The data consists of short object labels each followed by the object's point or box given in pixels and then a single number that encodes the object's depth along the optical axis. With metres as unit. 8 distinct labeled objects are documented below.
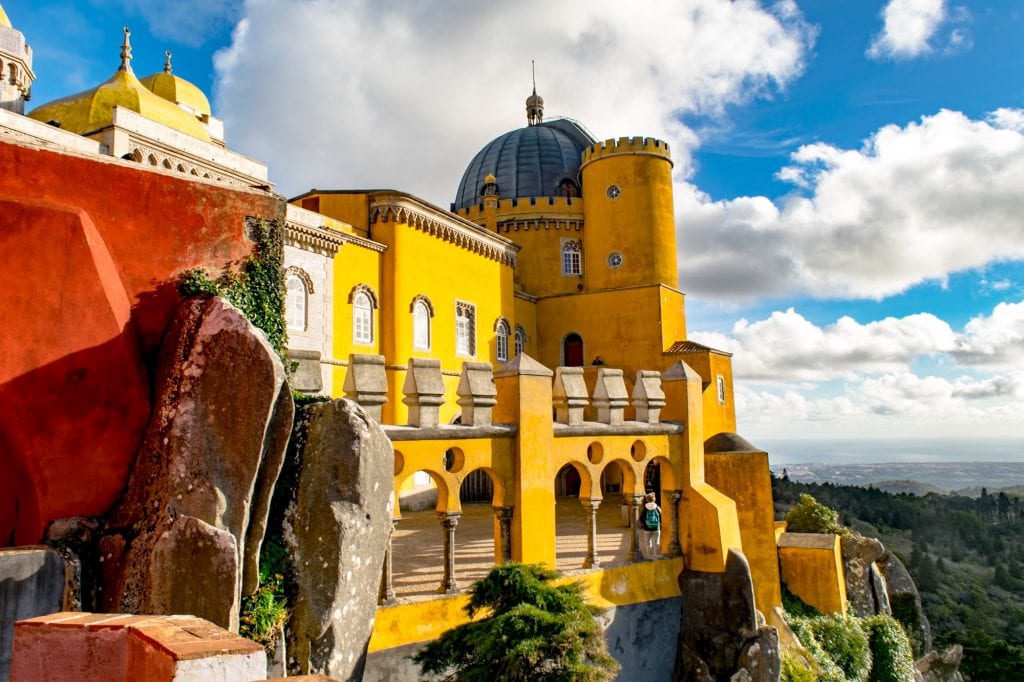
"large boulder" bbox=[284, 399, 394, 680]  7.67
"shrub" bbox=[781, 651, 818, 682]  14.00
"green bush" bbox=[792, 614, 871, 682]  15.94
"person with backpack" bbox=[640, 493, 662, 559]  13.96
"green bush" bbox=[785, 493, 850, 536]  20.45
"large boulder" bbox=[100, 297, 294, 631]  6.44
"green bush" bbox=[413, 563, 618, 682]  8.32
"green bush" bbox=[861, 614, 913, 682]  17.27
